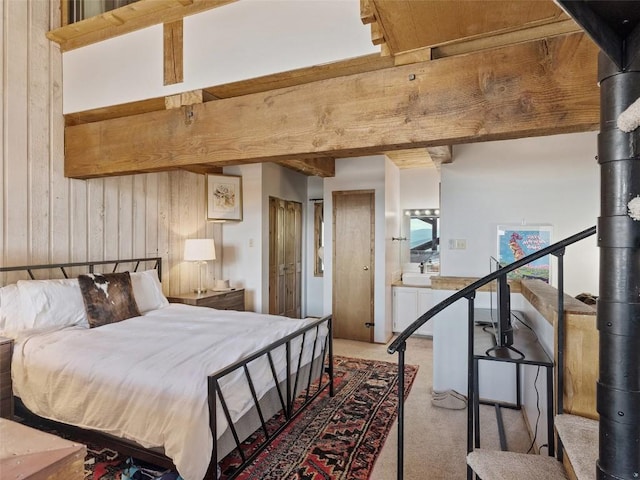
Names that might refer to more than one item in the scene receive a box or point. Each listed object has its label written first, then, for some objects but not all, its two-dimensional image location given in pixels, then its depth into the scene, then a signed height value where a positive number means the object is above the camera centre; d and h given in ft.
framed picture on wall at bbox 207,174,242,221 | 15.29 +1.81
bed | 5.91 -2.40
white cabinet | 16.56 -2.97
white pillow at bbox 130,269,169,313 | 10.99 -1.56
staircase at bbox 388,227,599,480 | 4.53 -1.99
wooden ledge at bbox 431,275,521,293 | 9.81 -1.22
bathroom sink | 17.08 -1.85
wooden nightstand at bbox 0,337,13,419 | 7.89 -2.94
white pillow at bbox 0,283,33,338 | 8.21 -1.65
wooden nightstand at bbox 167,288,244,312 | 13.25 -2.22
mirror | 18.19 +0.18
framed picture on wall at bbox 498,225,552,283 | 11.12 -0.10
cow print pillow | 9.37 -1.52
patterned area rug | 6.82 -4.33
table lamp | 13.69 -0.37
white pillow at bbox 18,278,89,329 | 8.52 -1.50
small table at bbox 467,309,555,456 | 5.35 -1.96
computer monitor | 5.59 -1.23
